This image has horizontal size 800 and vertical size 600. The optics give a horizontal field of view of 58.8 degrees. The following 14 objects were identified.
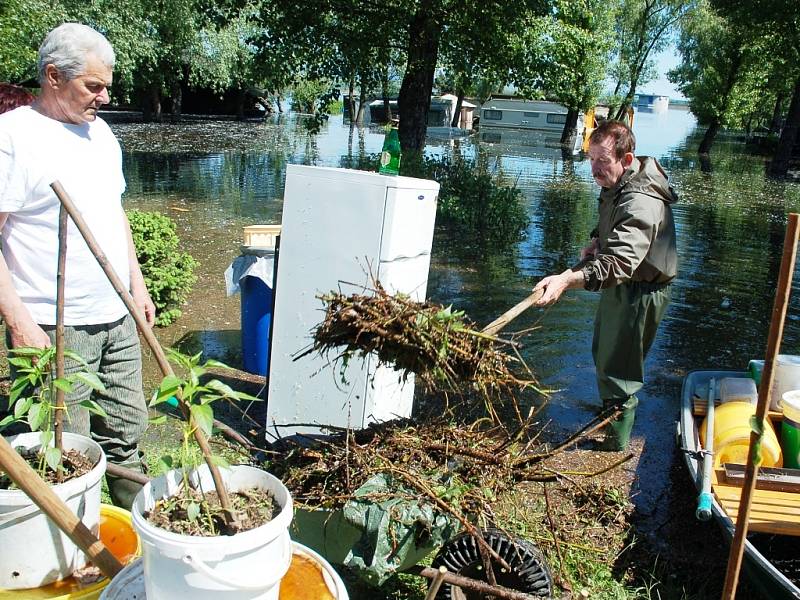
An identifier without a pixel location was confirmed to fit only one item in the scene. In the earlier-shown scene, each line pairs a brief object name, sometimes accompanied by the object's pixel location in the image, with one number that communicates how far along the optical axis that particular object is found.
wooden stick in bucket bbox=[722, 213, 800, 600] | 1.73
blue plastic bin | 5.31
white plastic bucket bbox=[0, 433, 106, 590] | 2.12
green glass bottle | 6.25
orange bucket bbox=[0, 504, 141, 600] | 2.17
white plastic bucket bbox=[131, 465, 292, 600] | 1.74
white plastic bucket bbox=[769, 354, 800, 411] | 4.35
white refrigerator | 3.81
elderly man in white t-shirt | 2.68
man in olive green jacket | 4.04
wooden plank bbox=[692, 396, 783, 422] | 4.52
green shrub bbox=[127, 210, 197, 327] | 6.20
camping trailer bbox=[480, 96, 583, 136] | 55.19
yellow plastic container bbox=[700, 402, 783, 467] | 3.87
